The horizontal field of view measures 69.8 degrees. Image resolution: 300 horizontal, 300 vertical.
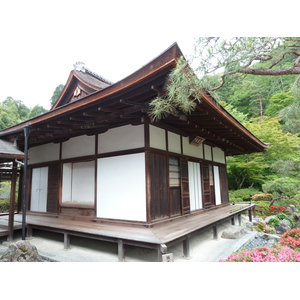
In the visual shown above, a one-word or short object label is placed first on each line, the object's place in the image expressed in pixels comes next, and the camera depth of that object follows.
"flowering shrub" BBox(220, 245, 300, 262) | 2.58
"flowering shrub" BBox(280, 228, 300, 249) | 3.95
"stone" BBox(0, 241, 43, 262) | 3.11
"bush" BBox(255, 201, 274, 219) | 8.84
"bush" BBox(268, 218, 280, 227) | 6.73
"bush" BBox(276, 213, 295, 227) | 7.02
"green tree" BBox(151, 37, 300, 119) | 2.52
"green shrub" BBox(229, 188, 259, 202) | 11.05
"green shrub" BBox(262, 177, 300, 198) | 8.26
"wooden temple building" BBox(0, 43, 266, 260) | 3.35
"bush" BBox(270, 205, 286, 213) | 8.77
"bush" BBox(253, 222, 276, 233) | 5.90
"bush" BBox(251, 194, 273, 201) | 9.97
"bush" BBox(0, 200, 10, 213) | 10.19
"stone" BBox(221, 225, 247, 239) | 4.79
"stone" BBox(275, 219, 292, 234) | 6.52
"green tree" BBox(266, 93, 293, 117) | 11.16
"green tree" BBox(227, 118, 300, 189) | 10.17
